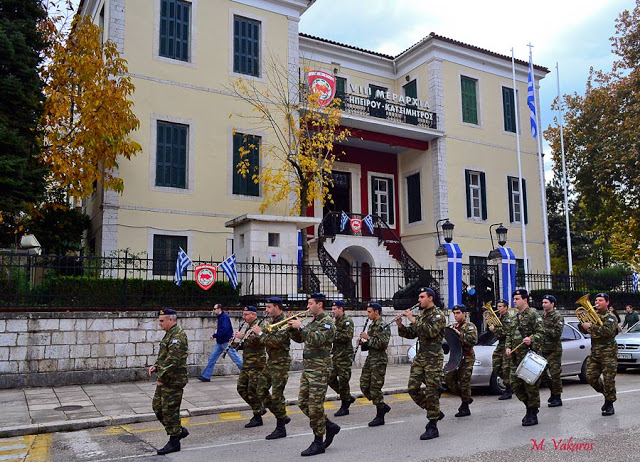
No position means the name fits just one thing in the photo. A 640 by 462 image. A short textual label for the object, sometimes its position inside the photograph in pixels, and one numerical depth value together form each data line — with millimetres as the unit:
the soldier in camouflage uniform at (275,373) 7996
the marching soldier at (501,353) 10508
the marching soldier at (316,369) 7055
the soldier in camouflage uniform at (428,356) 7754
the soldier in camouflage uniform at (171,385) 7188
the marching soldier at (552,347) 9422
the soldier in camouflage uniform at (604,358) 8844
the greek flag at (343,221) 21547
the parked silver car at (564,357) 11305
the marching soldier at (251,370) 8625
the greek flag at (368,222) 22469
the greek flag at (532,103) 24219
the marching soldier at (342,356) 9133
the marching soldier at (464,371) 9250
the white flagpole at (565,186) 24781
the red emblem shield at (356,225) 22152
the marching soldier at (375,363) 8633
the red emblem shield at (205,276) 14136
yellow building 19016
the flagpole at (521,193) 24155
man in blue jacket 12766
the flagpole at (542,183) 25219
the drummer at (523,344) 8273
